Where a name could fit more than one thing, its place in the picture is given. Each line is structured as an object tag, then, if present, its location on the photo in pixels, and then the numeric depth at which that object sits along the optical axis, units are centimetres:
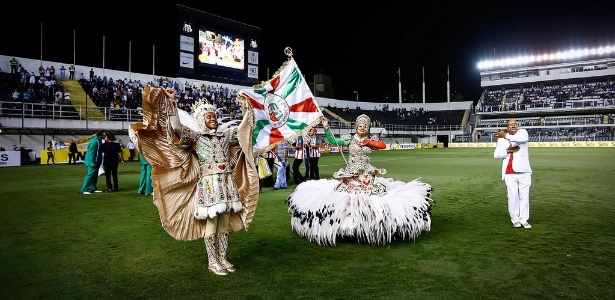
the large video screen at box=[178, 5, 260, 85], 3622
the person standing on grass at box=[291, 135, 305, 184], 1296
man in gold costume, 446
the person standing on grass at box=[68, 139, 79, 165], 2442
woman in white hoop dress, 550
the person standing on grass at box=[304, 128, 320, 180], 1305
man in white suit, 671
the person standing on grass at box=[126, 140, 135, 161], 2825
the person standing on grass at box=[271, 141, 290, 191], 1207
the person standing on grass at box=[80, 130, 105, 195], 1152
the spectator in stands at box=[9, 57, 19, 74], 2804
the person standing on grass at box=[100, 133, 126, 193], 1183
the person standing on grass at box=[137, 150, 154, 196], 1098
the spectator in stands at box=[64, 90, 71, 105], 2755
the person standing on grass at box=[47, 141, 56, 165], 2494
